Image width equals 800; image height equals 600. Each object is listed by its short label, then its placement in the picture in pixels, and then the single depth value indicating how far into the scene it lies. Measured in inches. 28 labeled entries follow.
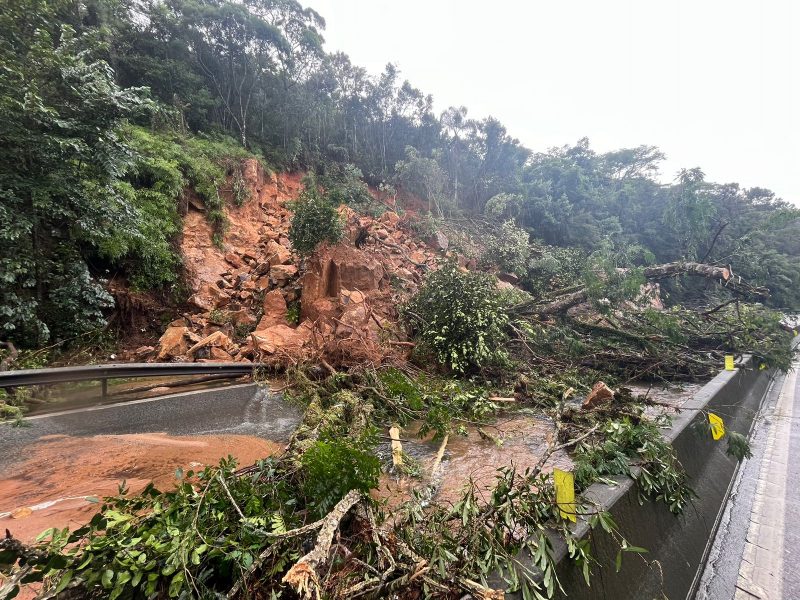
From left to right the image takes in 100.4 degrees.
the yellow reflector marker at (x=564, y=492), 68.8
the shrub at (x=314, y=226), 304.3
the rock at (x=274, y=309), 293.1
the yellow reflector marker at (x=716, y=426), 115.1
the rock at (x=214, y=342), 237.8
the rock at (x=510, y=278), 534.9
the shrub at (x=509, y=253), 526.6
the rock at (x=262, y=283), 335.0
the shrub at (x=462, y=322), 231.9
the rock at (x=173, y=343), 241.6
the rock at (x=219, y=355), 232.4
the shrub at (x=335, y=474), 71.9
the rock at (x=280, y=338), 229.1
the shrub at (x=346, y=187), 611.6
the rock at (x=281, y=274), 330.0
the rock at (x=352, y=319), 235.1
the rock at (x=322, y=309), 274.5
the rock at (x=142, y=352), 250.1
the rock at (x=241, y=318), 298.6
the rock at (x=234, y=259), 382.0
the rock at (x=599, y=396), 168.9
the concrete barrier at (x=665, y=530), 70.9
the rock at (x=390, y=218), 591.6
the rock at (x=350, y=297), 277.4
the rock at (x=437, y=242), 580.2
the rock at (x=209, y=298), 310.8
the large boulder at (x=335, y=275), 299.0
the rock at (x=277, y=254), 347.1
